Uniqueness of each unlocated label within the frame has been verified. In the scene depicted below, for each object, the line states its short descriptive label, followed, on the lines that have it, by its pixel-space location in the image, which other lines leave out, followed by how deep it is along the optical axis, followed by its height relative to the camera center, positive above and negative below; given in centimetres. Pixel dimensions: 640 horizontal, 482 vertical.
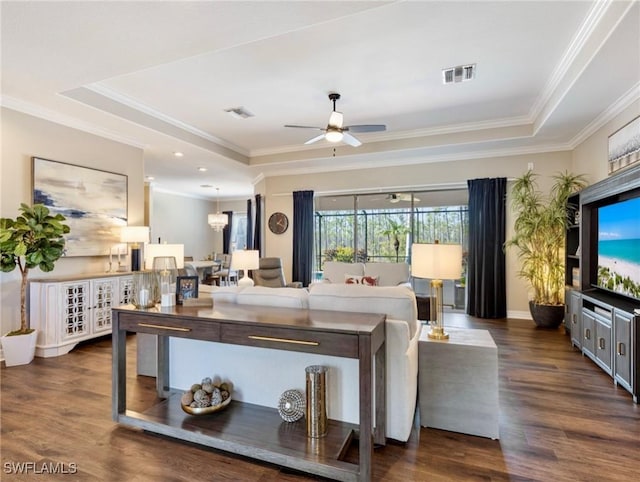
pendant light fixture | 885 +56
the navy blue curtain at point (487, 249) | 551 -13
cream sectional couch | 206 -79
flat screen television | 301 -6
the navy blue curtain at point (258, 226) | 741 +35
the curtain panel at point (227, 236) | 1140 +20
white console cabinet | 370 -78
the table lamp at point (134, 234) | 461 +11
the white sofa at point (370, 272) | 532 -49
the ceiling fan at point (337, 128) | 389 +133
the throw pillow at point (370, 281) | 490 -57
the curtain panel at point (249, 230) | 812 +28
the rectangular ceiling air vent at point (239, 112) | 443 +174
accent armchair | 571 -56
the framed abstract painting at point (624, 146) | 338 +101
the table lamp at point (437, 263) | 231 -15
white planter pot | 338 -108
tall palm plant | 480 +15
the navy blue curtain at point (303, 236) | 686 +12
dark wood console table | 169 -84
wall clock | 713 +40
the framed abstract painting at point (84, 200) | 396 +53
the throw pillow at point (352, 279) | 501 -57
